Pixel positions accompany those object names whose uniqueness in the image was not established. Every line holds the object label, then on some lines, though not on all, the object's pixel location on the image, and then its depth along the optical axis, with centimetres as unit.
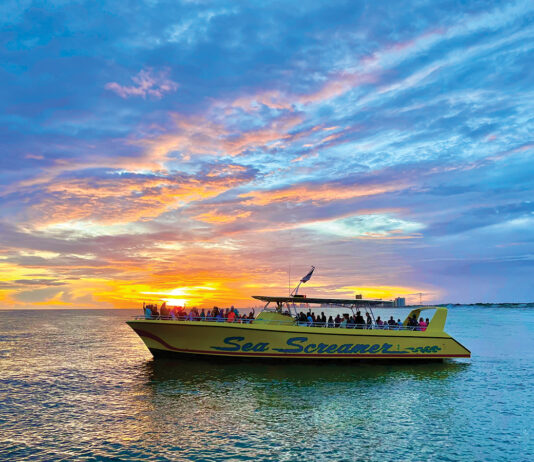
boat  2558
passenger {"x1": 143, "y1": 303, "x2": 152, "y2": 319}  2720
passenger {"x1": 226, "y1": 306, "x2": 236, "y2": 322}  2667
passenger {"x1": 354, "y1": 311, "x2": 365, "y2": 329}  2853
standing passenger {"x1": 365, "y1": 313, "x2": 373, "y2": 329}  2858
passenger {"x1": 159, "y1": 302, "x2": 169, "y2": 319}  2792
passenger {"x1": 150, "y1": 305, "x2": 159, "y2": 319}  2811
